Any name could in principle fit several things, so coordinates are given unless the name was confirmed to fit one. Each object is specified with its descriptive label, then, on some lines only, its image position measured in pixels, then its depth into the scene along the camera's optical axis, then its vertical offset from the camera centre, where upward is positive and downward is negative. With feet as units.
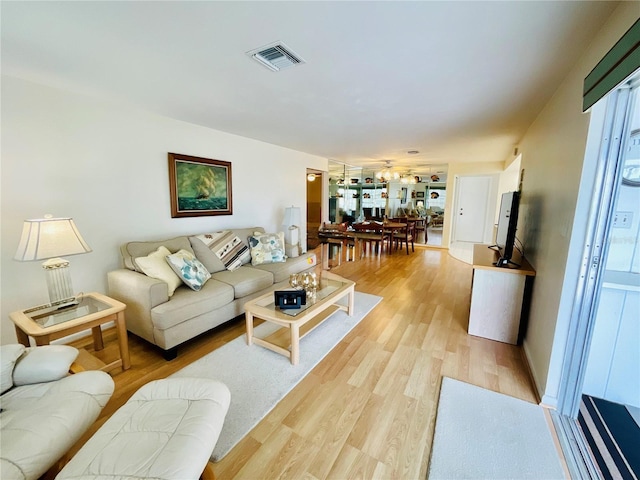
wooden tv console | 8.13 -2.85
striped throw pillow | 10.62 -1.95
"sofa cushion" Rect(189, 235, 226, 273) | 10.21 -2.16
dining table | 18.01 -2.24
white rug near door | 4.41 -4.33
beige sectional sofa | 7.22 -2.93
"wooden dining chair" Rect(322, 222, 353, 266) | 17.68 -2.29
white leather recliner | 3.20 -3.10
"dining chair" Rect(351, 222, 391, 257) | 20.57 -2.24
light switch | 5.53 -0.10
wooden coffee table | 7.10 -3.13
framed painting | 10.55 +0.62
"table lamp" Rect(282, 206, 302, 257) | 14.89 -1.24
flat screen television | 8.15 -0.42
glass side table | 5.74 -2.88
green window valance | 3.53 +2.25
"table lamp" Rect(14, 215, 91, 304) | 5.91 -1.20
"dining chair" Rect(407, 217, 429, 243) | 26.10 -1.94
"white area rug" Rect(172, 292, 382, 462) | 5.32 -4.39
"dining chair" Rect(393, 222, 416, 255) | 22.11 -2.33
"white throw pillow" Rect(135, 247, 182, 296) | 7.87 -2.11
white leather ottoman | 3.13 -3.22
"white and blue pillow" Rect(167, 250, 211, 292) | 8.26 -2.22
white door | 22.15 +0.14
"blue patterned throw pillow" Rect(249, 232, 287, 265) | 11.64 -2.08
